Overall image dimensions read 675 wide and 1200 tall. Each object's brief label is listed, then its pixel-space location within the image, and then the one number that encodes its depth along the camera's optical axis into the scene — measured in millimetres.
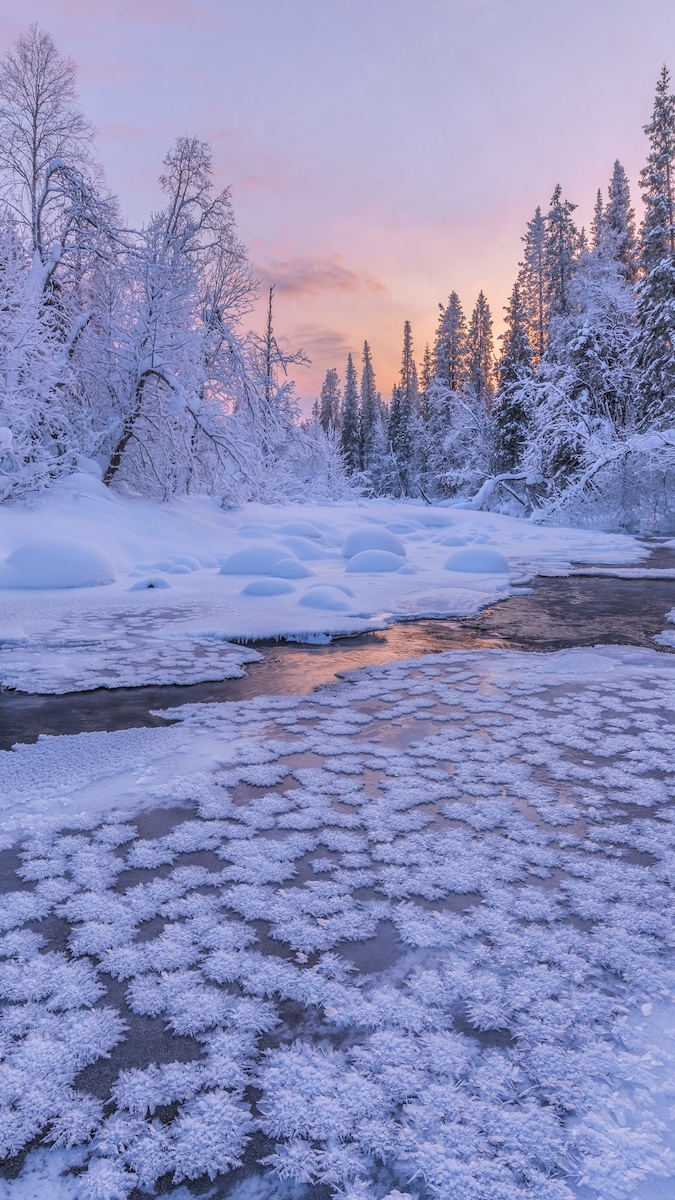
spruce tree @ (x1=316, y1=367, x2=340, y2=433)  70938
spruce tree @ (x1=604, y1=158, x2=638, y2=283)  33406
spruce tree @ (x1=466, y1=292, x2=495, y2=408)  45312
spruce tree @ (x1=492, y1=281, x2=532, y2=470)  31219
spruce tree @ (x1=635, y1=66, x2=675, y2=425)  20859
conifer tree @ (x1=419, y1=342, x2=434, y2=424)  52188
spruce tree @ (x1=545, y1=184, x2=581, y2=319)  36500
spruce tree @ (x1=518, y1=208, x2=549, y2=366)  40625
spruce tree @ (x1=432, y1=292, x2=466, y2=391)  46281
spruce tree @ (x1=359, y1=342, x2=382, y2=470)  51969
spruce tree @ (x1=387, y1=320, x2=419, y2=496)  45594
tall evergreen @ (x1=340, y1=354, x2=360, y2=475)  51938
